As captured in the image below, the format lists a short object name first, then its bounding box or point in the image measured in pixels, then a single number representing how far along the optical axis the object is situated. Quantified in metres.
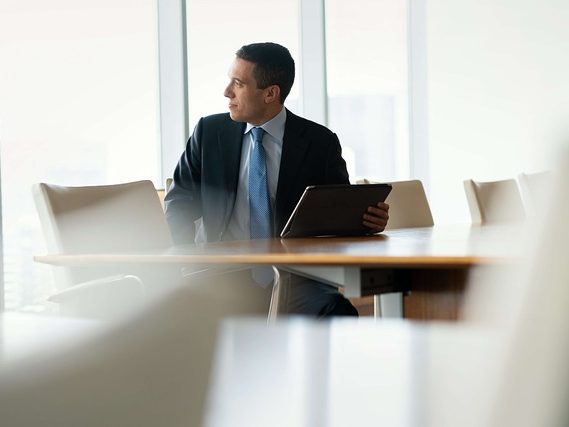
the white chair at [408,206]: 4.16
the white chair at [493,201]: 4.20
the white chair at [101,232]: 2.23
